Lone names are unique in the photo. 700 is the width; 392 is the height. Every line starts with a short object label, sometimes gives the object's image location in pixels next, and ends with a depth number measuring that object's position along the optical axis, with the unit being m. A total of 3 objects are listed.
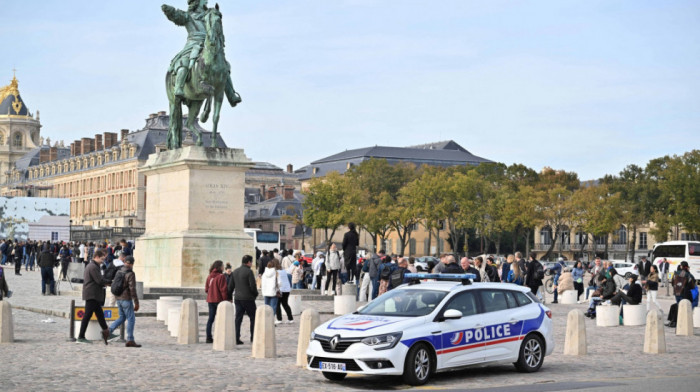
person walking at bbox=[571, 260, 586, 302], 42.62
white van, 61.25
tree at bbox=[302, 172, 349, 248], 107.62
